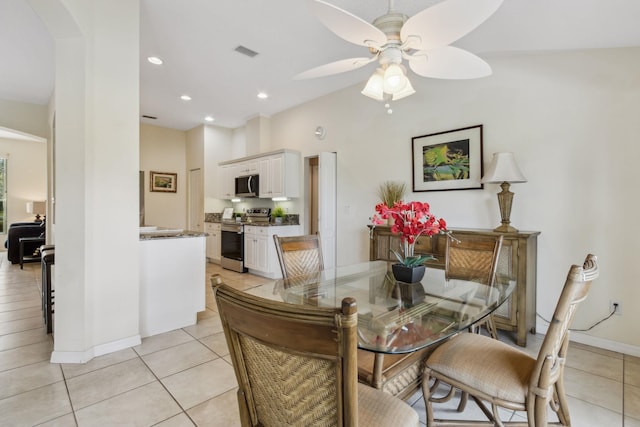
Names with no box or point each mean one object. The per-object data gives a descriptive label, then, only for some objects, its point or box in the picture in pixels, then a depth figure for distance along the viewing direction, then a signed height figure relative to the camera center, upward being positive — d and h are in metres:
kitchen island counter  2.78 -0.69
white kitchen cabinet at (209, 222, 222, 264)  6.10 -0.65
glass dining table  1.29 -0.52
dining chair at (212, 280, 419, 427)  0.69 -0.40
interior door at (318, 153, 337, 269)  4.48 +0.09
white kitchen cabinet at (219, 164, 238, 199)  6.16 +0.63
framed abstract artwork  3.24 +0.58
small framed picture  6.66 +0.64
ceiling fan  1.39 +0.91
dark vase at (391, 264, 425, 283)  1.98 -0.42
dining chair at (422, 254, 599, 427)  1.16 -0.73
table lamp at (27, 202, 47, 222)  7.21 +0.04
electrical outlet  2.54 -0.81
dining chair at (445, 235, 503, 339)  2.24 -0.40
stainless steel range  5.41 -0.54
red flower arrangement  1.91 -0.07
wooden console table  2.58 -0.56
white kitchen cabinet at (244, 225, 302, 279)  4.88 -0.63
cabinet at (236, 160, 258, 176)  5.66 +0.82
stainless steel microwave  5.62 +0.47
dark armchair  5.68 -0.55
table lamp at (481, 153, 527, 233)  2.73 +0.30
